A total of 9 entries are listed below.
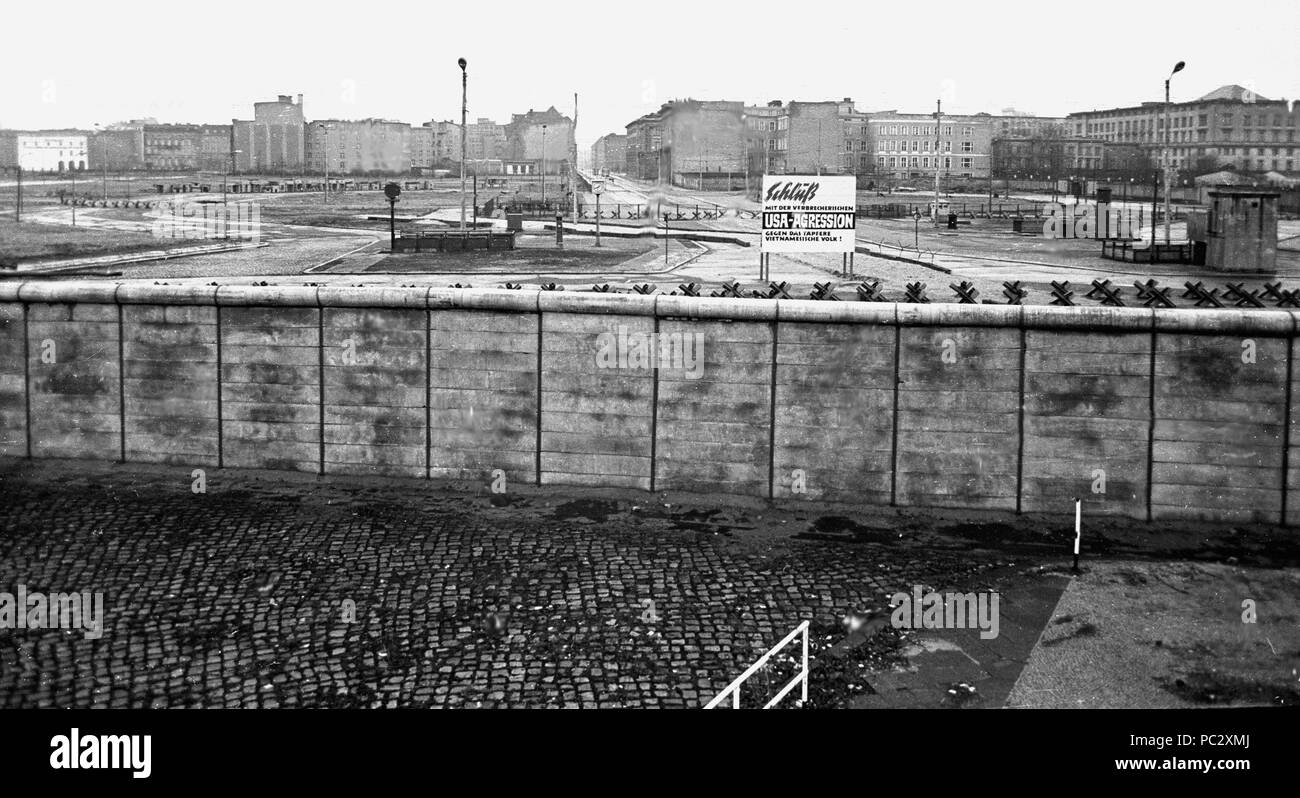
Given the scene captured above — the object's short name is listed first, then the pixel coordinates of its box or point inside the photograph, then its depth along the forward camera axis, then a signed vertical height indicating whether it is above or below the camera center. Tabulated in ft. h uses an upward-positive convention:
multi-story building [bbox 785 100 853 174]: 537.65 +61.44
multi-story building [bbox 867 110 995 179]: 602.03 +64.04
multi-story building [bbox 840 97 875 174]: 581.53 +63.33
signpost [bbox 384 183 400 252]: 173.99 +10.88
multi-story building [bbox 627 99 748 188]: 529.45 +55.43
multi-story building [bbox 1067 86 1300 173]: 440.04 +52.70
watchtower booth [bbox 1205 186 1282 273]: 142.62 +5.94
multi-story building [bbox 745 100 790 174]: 538.88 +62.01
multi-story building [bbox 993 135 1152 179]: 515.50 +53.16
